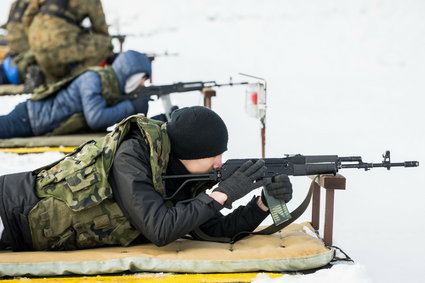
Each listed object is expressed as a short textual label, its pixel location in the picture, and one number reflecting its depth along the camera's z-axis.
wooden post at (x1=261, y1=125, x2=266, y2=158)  10.19
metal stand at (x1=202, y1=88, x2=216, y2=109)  11.43
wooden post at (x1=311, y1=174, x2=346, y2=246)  5.13
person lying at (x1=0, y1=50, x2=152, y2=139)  10.12
